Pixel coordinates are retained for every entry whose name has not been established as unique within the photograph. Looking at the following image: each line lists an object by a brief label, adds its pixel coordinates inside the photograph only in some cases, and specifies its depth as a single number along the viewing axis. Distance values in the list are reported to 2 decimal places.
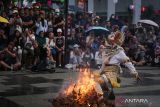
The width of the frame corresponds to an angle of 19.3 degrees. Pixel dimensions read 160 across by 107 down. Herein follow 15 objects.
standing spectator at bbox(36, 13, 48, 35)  20.28
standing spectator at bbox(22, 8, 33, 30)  20.17
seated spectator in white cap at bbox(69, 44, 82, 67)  20.10
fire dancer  9.57
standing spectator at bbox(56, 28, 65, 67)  19.84
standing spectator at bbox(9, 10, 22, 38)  19.23
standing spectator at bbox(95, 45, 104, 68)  20.08
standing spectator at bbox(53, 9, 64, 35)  21.22
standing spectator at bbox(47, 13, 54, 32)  20.66
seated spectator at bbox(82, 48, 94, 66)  20.34
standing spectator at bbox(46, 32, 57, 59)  19.49
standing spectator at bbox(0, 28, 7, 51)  18.62
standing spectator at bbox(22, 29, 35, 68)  18.78
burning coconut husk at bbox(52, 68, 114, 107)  8.92
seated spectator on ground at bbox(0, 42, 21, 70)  18.12
